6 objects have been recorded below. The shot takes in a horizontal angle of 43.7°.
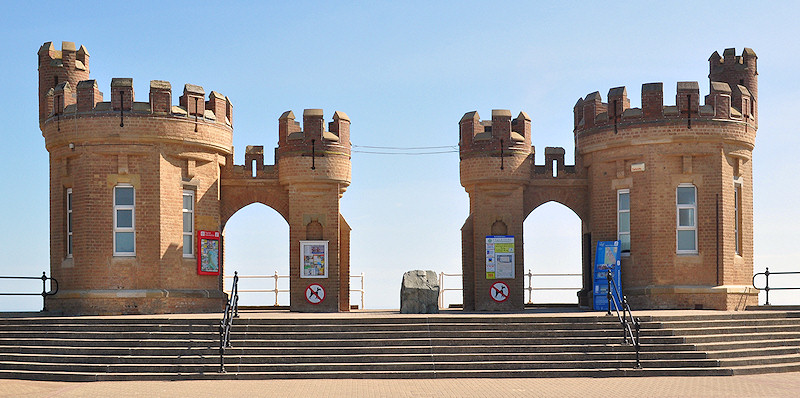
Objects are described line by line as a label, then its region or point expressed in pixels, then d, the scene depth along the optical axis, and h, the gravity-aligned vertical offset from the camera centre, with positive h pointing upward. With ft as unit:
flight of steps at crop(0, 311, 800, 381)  60.75 -7.17
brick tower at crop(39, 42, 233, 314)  77.87 +3.09
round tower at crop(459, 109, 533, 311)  84.64 +2.52
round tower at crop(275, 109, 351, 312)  84.64 +2.91
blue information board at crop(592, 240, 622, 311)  80.53 -2.83
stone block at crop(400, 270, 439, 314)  76.89 -4.78
